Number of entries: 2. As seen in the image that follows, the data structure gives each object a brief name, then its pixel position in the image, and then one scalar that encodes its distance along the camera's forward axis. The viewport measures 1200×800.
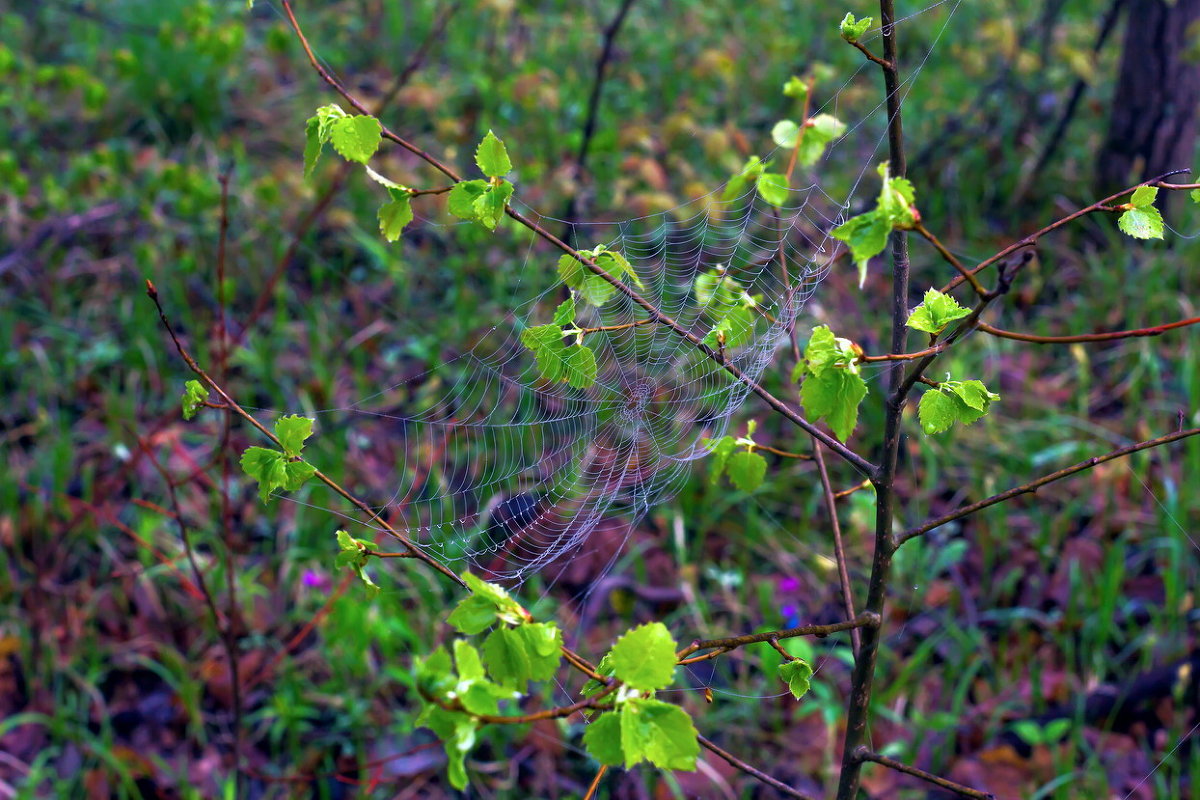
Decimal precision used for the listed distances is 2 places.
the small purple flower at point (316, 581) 2.79
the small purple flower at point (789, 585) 2.83
